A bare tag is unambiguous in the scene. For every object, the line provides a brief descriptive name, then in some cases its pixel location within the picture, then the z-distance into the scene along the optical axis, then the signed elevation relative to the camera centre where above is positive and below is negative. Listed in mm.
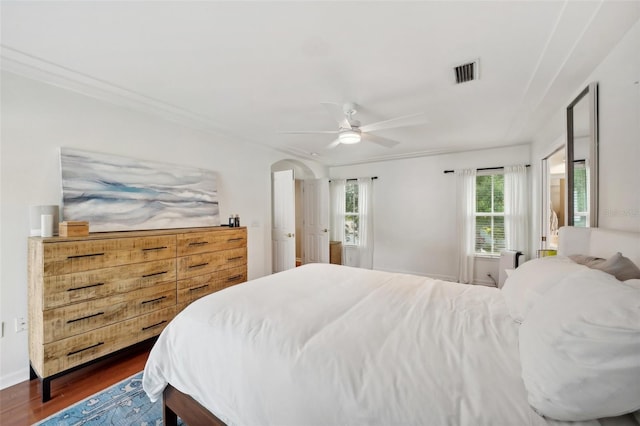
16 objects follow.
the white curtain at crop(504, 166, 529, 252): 3871 +50
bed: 729 -590
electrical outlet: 1936 -871
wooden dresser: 1770 -647
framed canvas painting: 2197 +222
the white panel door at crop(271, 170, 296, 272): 4387 -154
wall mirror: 1779 +403
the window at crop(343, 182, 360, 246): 5452 -71
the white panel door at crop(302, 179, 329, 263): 5086 -167
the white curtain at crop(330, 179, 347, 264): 5577 +94
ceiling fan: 2264 +835
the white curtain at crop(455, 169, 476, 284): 4258 -216
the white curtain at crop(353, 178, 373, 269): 5180 -240
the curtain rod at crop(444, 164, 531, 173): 4083 +717
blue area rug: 1573 -1330
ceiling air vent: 1876 +1113
